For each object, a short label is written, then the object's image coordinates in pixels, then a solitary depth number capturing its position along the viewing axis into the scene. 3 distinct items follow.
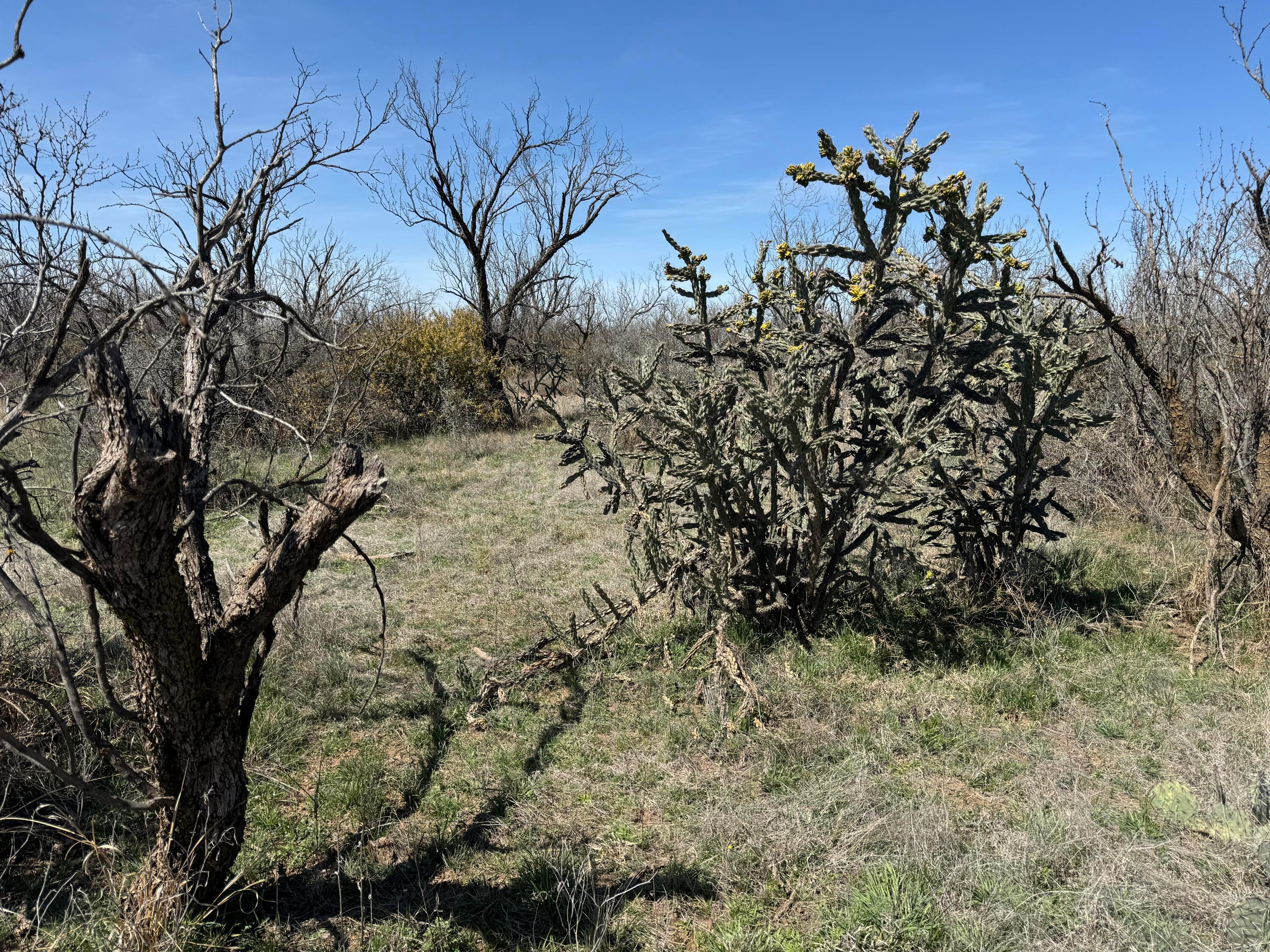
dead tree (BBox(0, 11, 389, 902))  1.71
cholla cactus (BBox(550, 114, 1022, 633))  3.62
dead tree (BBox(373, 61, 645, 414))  14.94
